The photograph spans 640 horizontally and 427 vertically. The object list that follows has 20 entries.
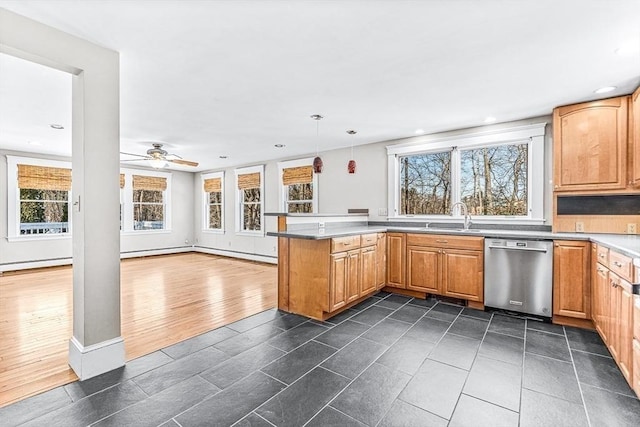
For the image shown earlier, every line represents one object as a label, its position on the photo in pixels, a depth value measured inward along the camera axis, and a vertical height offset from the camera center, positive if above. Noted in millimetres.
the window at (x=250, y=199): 7184 +322
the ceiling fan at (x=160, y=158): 5188 +941
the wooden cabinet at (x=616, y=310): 2021 -755
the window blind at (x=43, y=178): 5934 +696
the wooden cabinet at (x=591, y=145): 3127 +706
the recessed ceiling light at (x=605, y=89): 2940 +1194
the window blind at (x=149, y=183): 7555 +746
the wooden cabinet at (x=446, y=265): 3625 -678
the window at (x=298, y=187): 6161 +531
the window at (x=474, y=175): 3834 +527
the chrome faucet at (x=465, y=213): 4168 -22
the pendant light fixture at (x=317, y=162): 3920 +660
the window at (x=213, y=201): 8133 +299
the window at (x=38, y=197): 5852 +299
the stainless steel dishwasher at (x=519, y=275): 3238 -706
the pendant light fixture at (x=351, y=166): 4484 +674
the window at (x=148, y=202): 7621 +257
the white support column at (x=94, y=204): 2127 +59
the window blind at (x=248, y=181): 7172 +749
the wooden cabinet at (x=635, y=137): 2889 +727
